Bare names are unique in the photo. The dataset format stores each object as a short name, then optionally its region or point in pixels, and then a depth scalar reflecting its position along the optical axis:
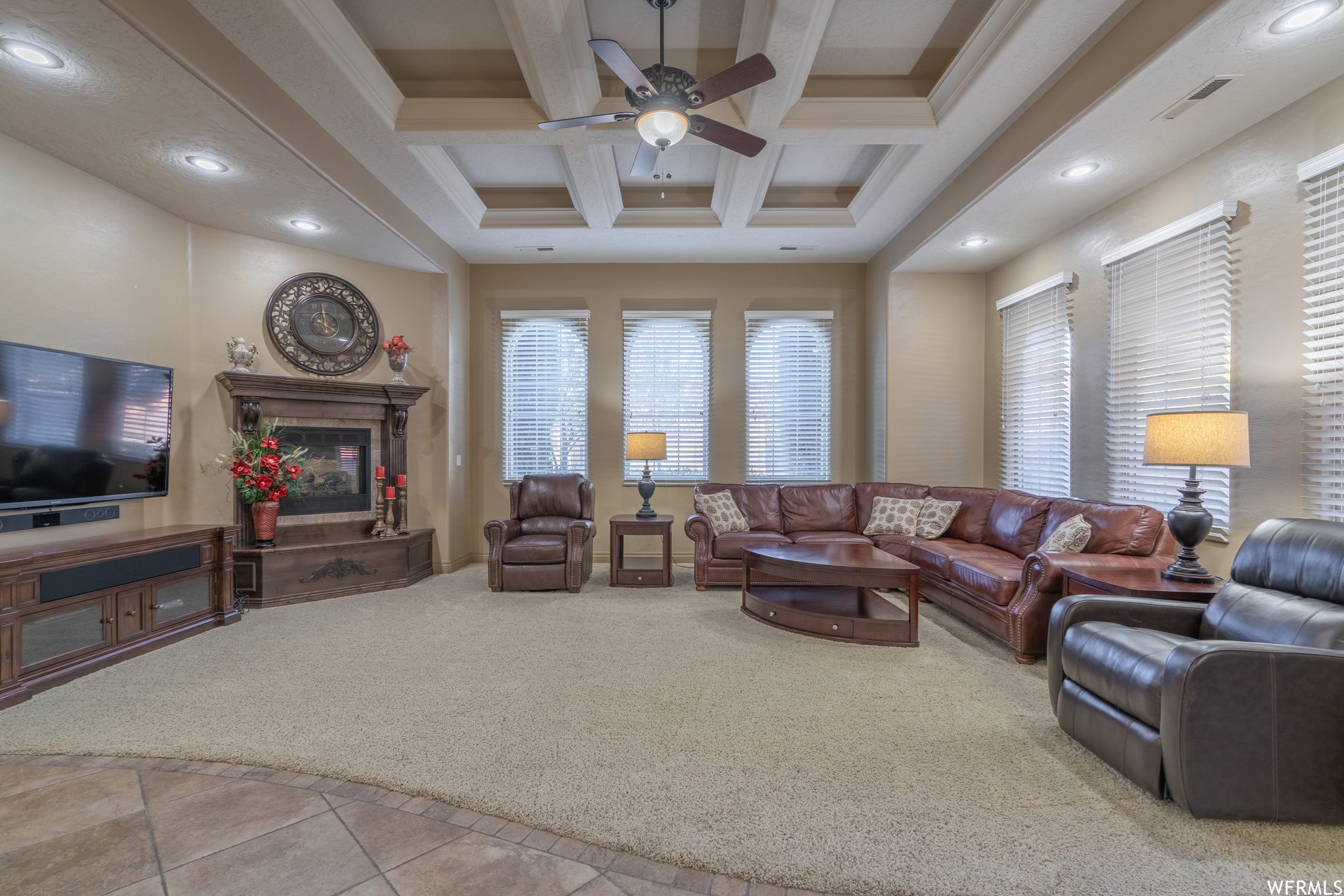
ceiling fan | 2.63
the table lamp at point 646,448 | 5.50
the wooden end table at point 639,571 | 5.29
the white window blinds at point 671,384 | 6.38
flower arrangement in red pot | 4.59
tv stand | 2.92
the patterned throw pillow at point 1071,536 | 3.68
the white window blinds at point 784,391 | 6.38
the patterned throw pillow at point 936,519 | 5.04
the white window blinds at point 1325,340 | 2.70
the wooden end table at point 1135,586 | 2.73
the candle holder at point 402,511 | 5.51
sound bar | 3.24
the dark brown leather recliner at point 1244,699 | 1.84
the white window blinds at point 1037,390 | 4.68
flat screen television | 3.24
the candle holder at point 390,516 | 5.43
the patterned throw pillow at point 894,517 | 5.27
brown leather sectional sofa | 3.41
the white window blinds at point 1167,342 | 3.30
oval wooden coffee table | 3.66
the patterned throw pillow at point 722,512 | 5.36
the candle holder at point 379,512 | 5.30
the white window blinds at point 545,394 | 6.39
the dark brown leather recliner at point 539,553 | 5.04
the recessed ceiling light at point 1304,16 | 2.26
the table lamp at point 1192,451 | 2.78
